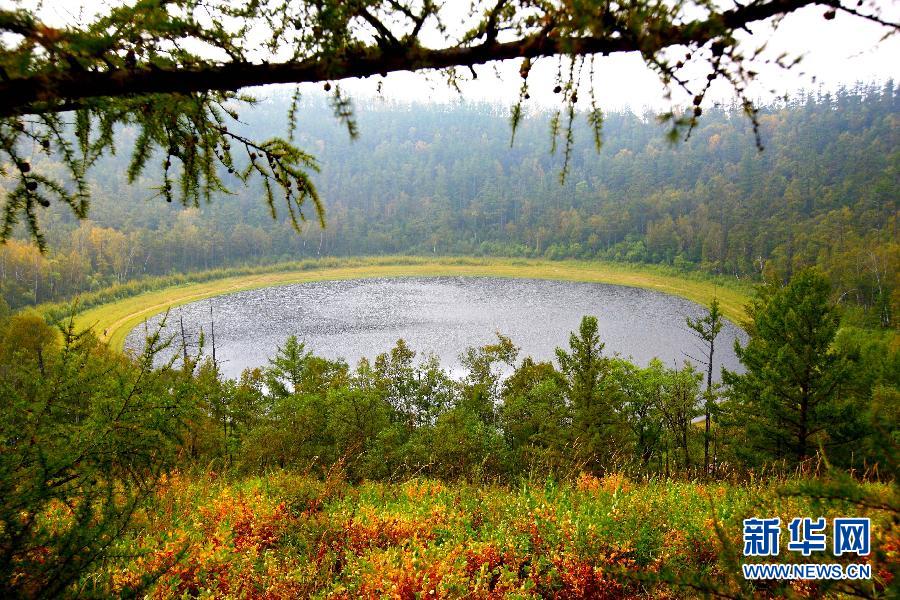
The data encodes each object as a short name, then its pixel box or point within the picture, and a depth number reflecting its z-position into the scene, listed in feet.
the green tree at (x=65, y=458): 7.85
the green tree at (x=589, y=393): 57.21
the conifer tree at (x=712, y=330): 58.85
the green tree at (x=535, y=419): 58.44
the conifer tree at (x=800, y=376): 44.24
